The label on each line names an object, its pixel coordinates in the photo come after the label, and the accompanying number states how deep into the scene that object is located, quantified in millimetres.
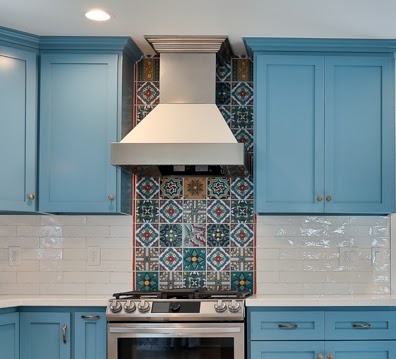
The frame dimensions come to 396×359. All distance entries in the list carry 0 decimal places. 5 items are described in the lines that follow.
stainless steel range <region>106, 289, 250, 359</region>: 4328
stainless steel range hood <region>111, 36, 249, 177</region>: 4461
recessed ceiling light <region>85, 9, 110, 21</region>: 4126
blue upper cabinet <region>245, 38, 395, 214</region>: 4684
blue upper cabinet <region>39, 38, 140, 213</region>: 4684
